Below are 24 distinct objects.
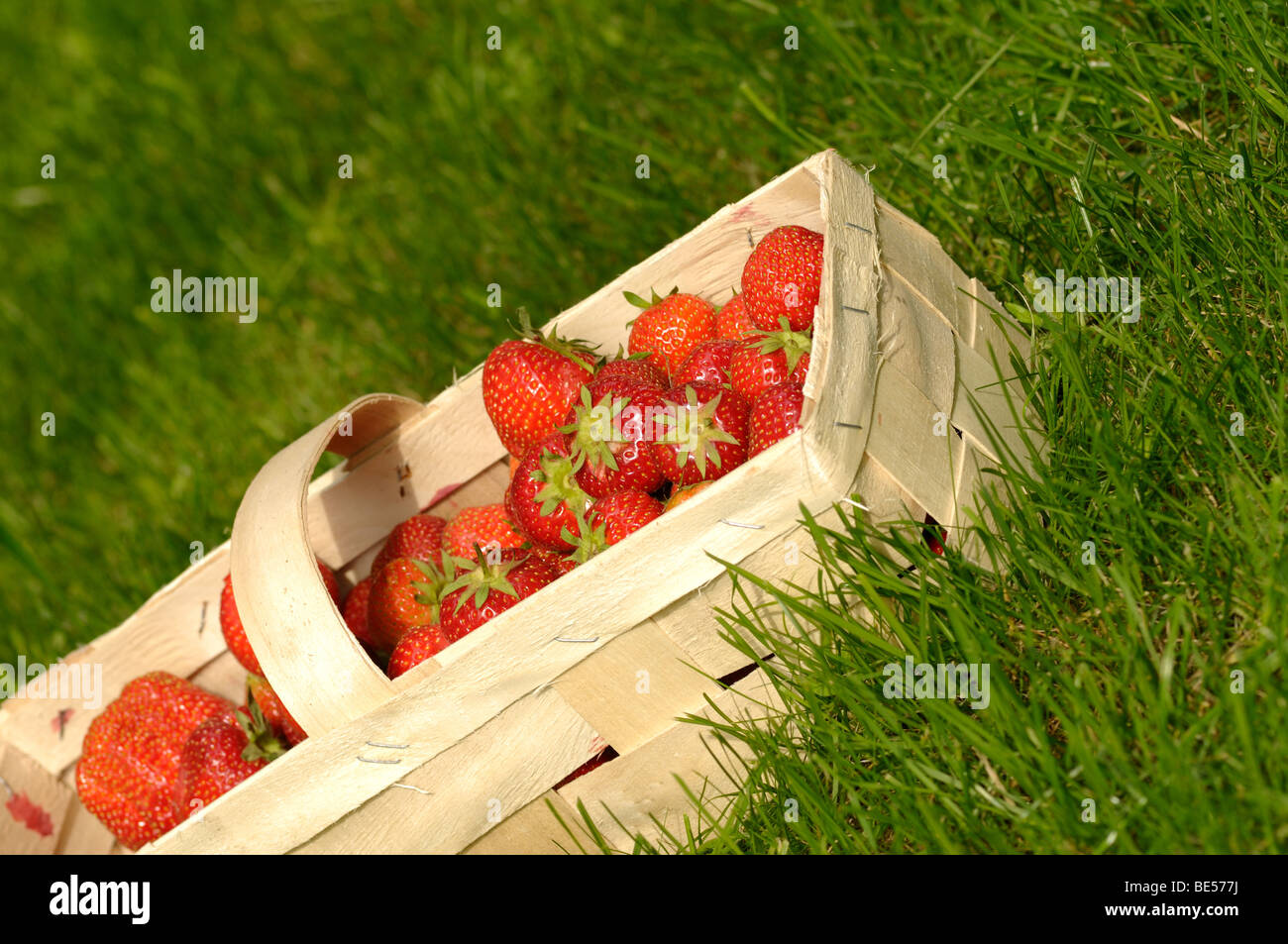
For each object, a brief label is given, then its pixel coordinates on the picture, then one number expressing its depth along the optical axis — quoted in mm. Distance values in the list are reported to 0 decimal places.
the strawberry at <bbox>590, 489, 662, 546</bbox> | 1848
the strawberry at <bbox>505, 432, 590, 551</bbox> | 1973
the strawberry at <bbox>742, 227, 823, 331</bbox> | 1959
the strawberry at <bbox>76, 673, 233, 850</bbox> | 2291
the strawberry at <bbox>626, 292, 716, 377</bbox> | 2182
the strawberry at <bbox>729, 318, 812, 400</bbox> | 1922
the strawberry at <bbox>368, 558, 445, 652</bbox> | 2156
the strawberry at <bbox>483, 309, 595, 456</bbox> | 2090
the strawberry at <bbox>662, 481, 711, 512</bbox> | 1855
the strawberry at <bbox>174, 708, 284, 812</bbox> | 2091
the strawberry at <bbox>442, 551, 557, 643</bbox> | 1909
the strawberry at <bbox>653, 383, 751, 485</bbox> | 1858
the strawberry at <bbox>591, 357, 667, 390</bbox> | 2027
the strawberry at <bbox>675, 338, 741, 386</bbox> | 2035
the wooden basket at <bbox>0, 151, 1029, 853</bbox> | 1659
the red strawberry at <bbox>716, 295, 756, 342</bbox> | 2131
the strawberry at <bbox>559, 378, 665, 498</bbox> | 1907
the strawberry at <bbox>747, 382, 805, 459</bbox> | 1782
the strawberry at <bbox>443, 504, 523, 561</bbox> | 2211
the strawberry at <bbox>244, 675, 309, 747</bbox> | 2266
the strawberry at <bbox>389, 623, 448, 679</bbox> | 1979
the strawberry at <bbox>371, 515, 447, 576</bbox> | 2283
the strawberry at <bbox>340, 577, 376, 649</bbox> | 2285
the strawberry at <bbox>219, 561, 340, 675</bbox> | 2311
